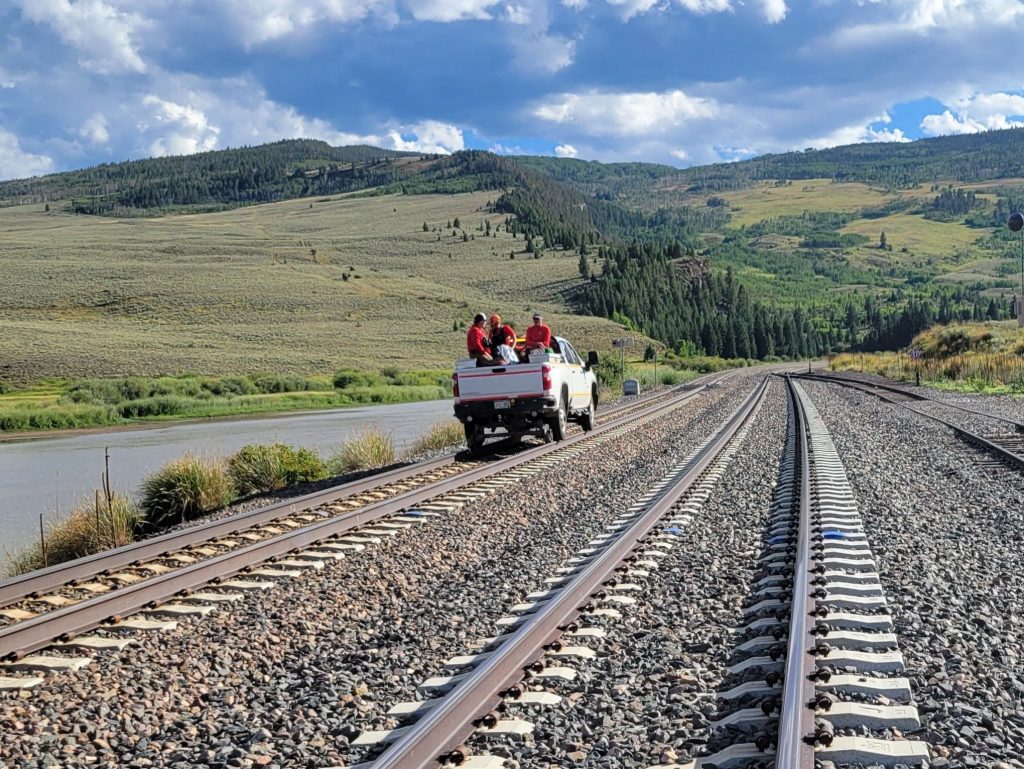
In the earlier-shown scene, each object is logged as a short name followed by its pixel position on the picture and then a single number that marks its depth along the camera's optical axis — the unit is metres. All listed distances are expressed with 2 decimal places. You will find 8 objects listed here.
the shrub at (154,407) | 48.72
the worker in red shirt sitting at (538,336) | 18.86
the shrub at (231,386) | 58.00
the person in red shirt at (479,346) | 17.94
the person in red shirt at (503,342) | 18.00
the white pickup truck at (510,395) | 17.67
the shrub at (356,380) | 64.36
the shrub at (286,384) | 61.34
